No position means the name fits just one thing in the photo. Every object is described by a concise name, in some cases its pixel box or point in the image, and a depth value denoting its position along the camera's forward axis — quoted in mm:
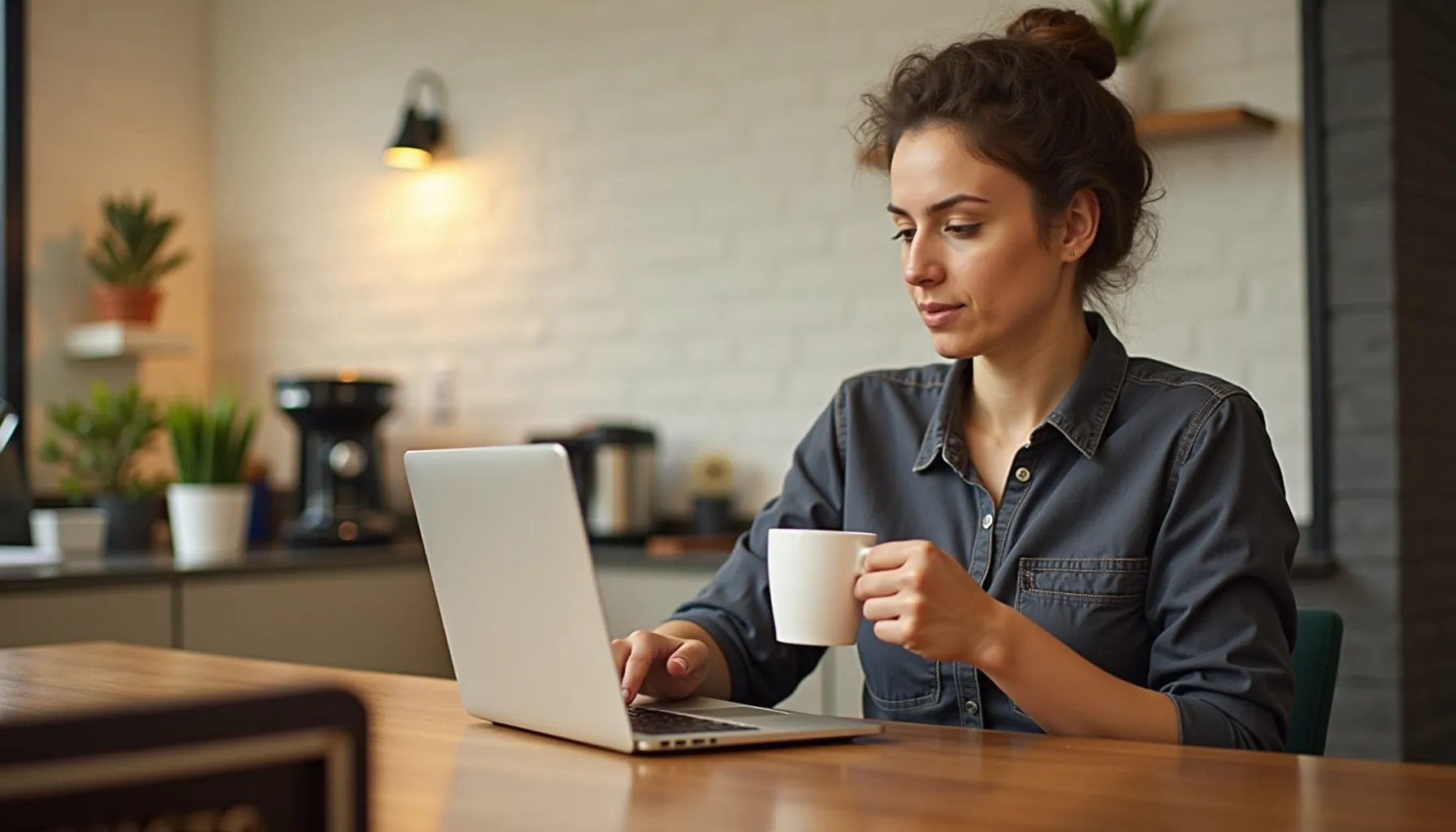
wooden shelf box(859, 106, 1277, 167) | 2674
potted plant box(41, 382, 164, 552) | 3416
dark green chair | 1458
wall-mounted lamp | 3896
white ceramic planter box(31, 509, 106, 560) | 3150
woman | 1340
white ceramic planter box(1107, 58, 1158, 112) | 2787
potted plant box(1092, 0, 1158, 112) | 2791
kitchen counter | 2643
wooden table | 871
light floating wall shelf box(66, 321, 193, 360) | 3914
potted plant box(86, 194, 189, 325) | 3977
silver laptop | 1050
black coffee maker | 3539
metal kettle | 3418
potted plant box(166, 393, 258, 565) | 3215
